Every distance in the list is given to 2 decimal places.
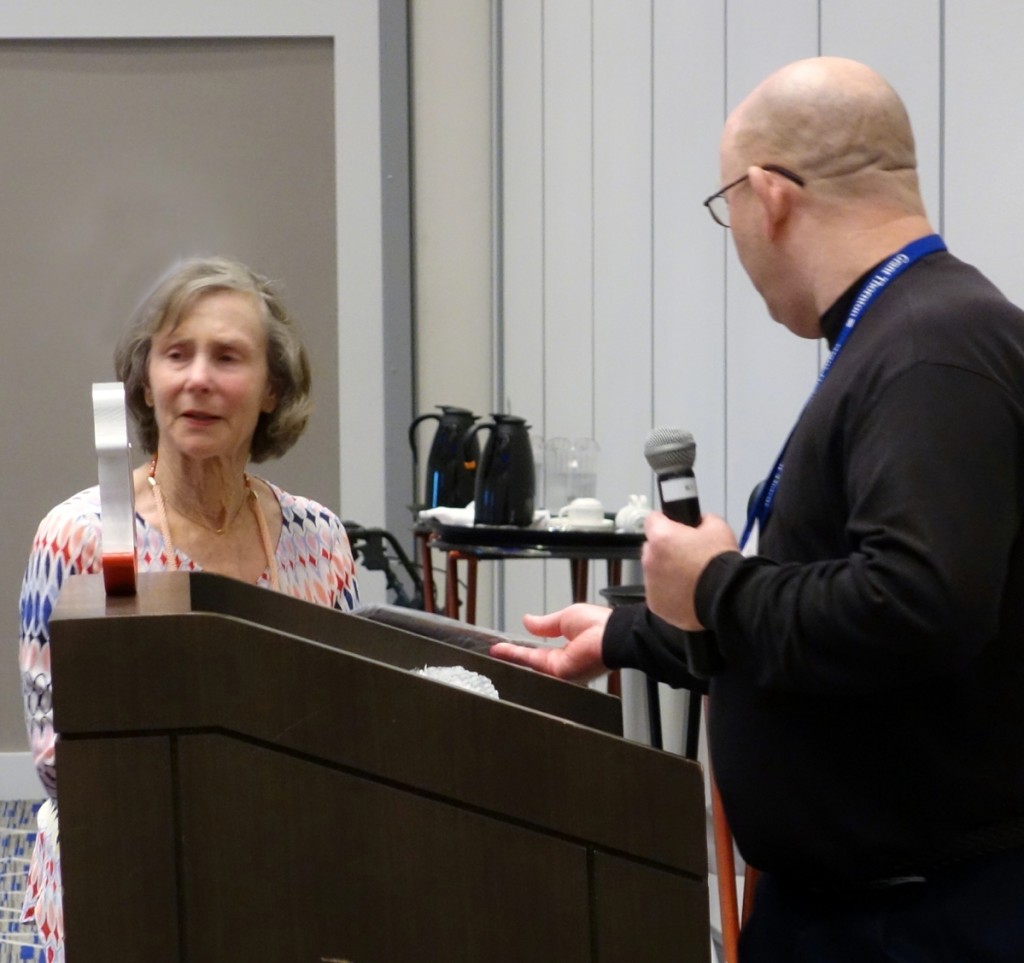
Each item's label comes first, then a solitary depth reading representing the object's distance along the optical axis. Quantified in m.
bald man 2.49
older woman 3.19
